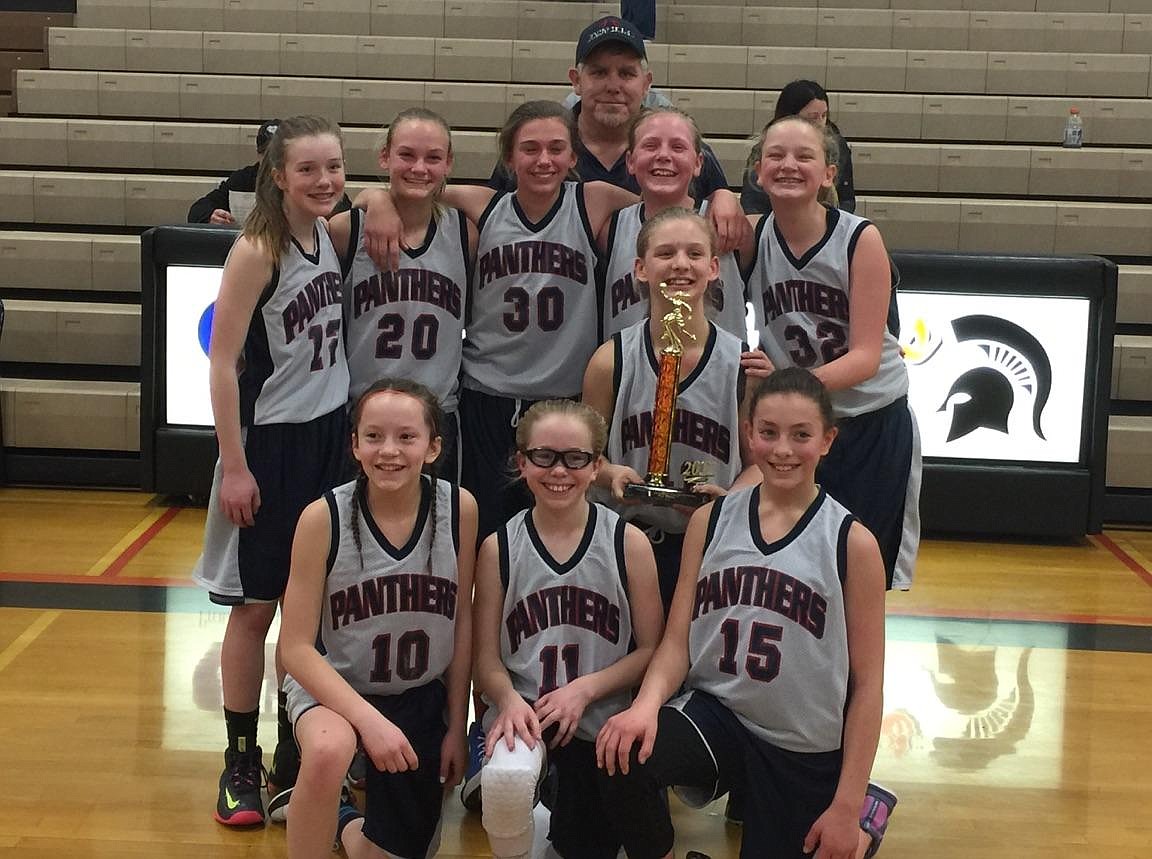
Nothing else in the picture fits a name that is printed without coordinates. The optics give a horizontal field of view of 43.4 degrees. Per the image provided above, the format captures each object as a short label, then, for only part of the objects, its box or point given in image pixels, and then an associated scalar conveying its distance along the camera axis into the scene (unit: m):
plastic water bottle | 7.44
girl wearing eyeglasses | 2.52
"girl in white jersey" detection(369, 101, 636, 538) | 3.00
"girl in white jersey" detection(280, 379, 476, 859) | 2.52
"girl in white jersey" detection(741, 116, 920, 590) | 2.72
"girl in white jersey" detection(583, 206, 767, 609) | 2.69
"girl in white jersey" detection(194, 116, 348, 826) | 2.77
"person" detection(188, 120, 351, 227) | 5.54
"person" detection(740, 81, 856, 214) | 4.96
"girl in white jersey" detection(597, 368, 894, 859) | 2.41
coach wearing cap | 3.17
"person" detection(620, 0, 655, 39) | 7.65
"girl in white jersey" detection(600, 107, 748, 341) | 2.83
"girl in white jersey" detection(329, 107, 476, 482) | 2.94
